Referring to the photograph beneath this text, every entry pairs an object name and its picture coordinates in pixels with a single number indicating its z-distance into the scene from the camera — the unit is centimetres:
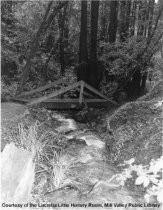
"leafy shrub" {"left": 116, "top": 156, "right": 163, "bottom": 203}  259
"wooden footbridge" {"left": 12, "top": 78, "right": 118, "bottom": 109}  919
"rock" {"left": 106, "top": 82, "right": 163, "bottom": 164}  478
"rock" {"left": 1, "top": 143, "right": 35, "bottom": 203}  377
